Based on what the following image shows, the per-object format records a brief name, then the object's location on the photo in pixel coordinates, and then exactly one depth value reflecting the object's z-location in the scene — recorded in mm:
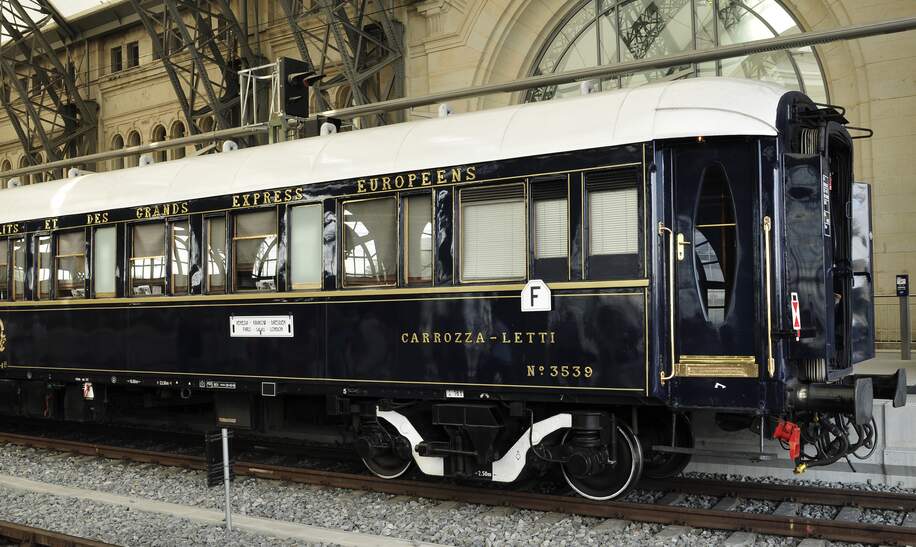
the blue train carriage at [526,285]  7734
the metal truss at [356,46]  20652
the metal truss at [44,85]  29250
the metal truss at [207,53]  23750
